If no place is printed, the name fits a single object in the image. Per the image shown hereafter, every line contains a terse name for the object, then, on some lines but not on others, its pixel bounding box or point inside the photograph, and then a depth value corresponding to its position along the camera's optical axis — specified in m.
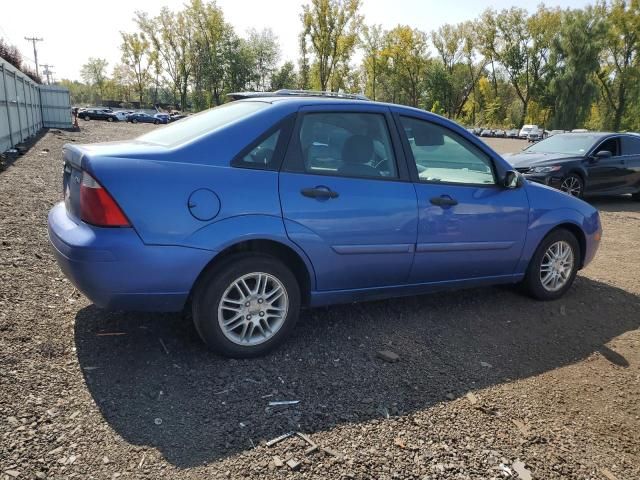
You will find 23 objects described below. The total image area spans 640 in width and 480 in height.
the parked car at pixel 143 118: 59.19
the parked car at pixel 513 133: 65.42
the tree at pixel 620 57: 51.81
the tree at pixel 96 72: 93.56
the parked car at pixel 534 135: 53.72
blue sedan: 2.95
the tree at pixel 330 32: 48.34
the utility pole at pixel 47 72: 79.69
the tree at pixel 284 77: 65.06
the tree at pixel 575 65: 52.25
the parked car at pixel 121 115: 57.41
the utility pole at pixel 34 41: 69.39
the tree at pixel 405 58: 61.06
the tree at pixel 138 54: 70.56
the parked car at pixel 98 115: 55.38
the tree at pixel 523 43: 60.78
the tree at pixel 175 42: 64.75
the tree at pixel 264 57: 67.06
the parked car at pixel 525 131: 57.81
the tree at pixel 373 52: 61.50
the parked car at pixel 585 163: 10.18
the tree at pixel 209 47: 59.41
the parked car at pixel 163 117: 61.06
